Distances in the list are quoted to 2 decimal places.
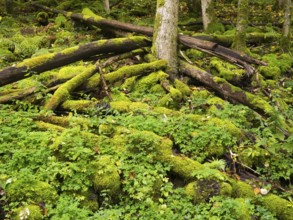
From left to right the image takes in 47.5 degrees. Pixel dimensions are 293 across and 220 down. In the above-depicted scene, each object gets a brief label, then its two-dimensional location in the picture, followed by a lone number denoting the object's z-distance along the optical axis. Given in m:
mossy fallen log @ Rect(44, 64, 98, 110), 6.75
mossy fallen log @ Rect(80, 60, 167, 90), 8.16
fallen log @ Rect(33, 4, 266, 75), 8.14
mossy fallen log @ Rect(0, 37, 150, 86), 7.00
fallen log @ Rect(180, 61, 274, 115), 7.32
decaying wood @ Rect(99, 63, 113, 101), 7.57
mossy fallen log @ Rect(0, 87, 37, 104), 6.81
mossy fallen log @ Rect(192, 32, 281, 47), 12.26
